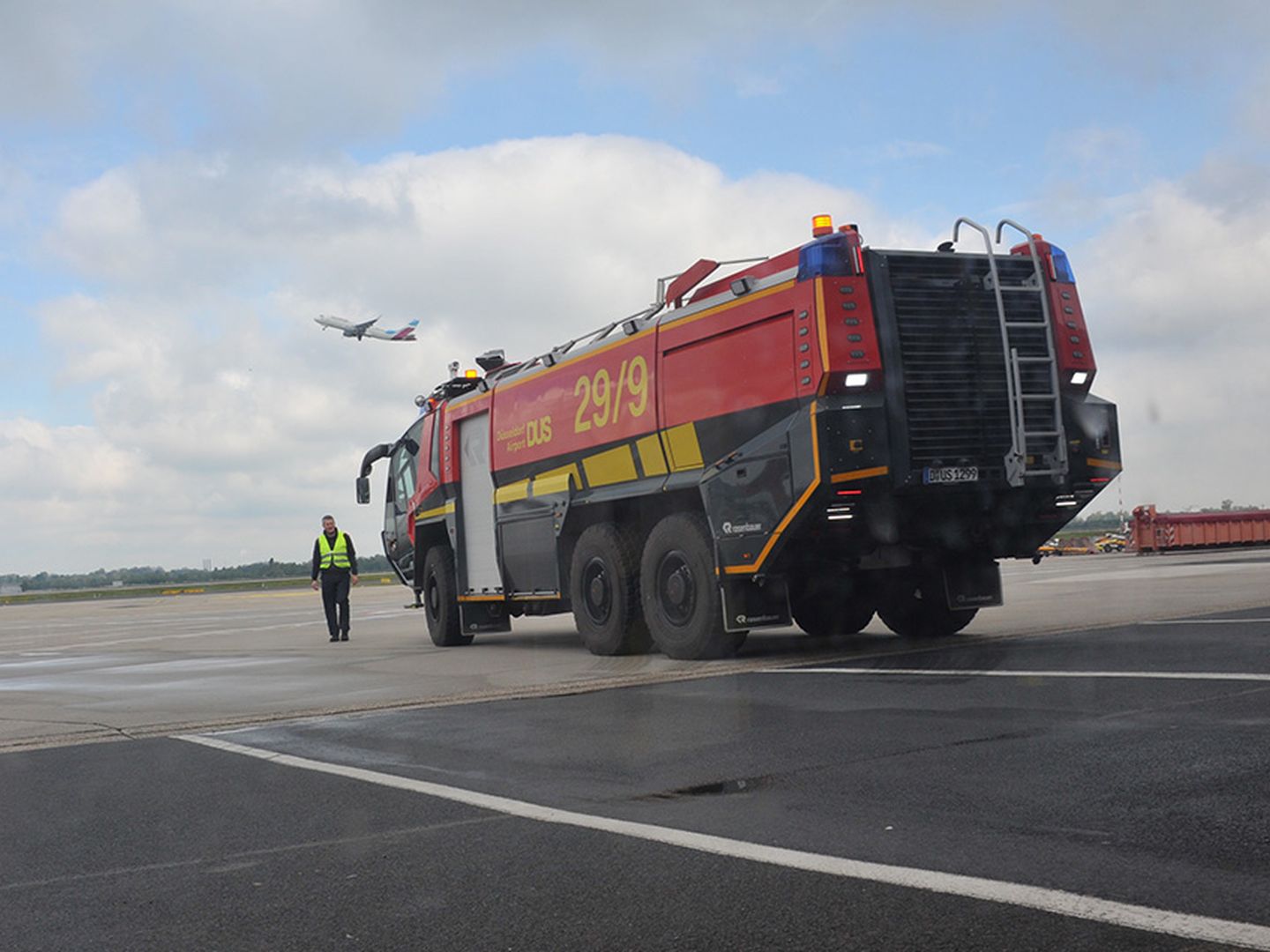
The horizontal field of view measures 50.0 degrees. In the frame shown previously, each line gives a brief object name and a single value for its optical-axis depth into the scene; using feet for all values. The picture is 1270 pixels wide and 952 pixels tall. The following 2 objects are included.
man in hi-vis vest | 61.67
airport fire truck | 33.78
